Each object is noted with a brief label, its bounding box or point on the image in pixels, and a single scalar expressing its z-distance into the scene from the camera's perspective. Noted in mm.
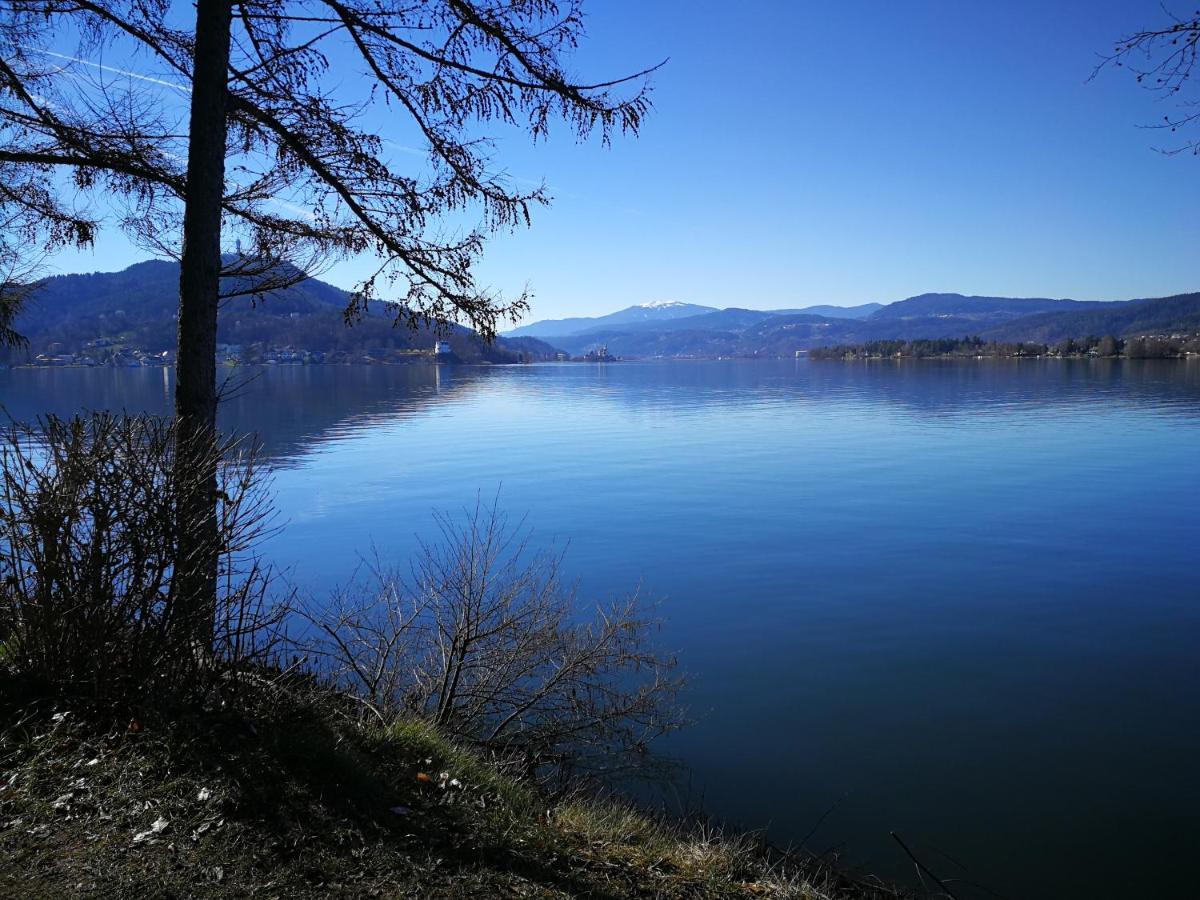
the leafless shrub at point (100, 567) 4523
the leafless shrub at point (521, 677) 8930
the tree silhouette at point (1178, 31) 4878
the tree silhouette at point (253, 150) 5859
